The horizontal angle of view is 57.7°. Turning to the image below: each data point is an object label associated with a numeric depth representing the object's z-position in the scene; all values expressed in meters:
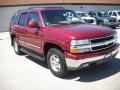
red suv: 2.82
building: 14.87
